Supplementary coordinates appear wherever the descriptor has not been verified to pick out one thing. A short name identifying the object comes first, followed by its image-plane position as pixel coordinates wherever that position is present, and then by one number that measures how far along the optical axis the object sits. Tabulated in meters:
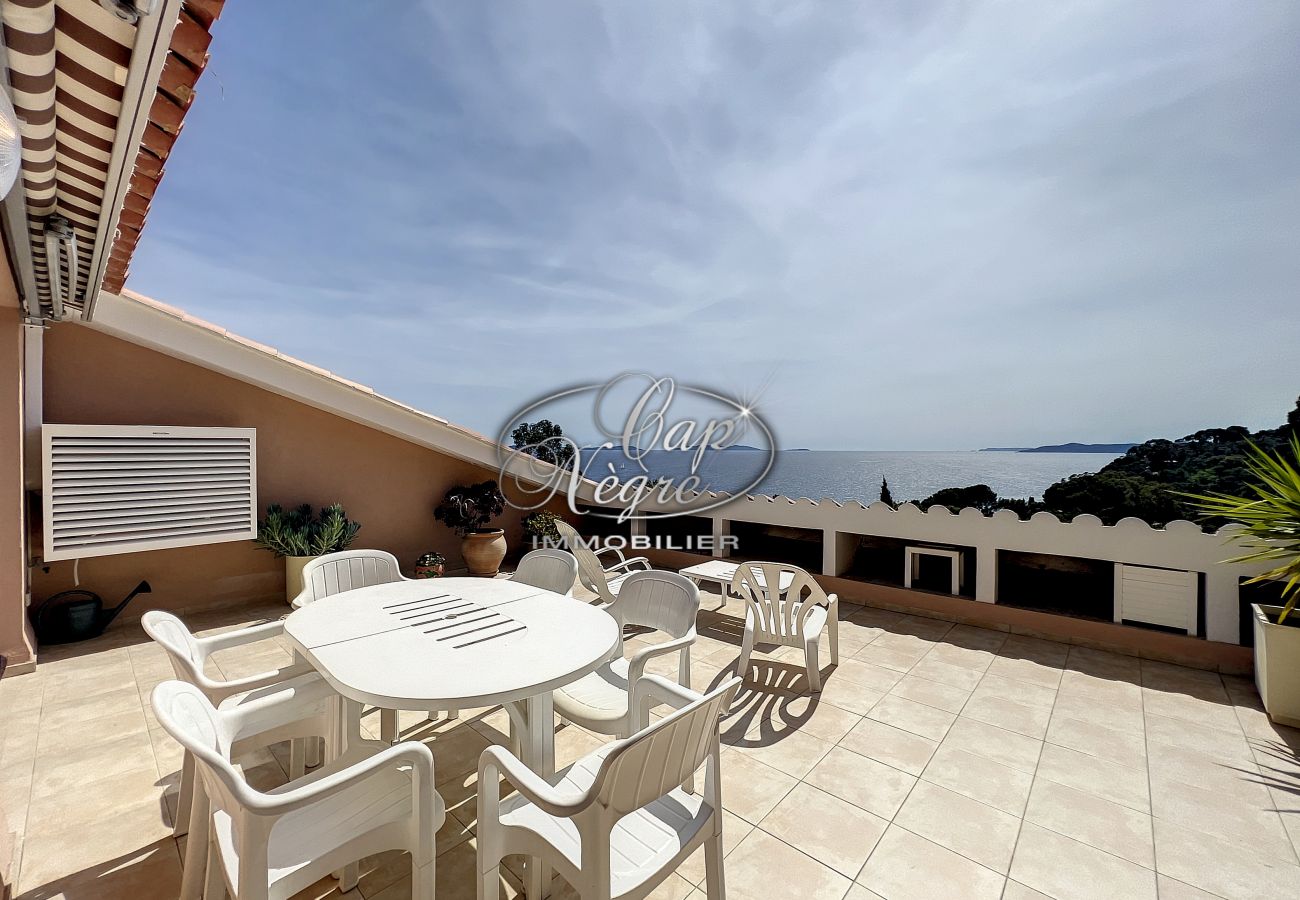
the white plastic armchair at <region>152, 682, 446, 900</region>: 1.17
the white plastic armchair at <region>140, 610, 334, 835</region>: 1.87
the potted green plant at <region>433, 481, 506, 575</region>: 6.64
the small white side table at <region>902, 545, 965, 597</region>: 5.18
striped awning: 1.27
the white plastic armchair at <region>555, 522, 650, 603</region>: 4.39
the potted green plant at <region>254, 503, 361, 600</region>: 5.24
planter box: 3.09
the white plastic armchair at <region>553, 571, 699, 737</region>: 2.14
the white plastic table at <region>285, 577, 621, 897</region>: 1.67
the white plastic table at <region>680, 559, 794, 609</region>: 4.90
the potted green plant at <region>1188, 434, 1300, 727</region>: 3.10
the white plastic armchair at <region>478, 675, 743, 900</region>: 1.24
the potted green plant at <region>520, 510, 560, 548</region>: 6.91
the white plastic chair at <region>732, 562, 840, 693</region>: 3.66
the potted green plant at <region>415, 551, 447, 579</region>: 6.07
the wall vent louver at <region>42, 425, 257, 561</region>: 4.16
